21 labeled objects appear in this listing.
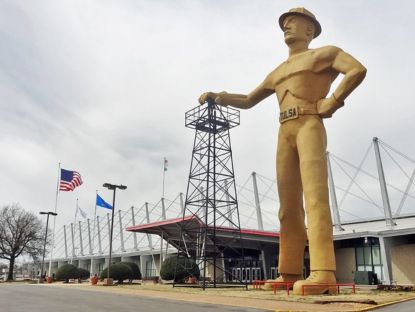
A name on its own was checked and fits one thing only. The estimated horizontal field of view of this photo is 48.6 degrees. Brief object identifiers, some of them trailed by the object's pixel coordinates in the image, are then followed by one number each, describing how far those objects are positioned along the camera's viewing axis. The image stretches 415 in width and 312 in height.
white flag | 64.93
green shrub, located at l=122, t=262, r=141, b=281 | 46.33
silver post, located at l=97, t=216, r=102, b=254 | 91.38
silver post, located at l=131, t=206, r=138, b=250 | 82.06
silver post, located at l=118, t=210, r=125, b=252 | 82.32
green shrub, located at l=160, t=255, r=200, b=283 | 40.80
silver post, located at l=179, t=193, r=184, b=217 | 71.20
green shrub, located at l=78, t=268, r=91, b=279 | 58.28
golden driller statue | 21.77
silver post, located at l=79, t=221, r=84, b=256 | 101.81
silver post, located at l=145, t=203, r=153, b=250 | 70.66
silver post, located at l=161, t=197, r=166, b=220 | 72.94
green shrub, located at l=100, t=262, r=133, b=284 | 43.62
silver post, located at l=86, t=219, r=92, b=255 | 94.64
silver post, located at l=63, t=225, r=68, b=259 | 105.64
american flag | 45.53
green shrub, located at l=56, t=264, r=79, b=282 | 54.31
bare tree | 64.00
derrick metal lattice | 30.97
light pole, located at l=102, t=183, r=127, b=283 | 36.88
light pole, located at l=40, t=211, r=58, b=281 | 52.50
